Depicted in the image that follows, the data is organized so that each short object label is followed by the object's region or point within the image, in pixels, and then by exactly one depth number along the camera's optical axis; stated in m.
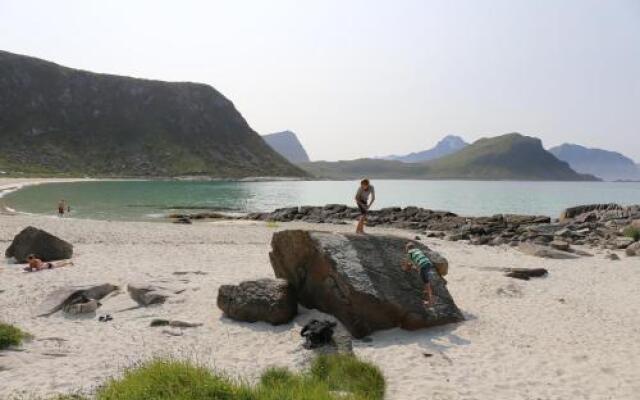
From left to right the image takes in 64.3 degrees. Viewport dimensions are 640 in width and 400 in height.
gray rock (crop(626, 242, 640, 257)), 29.22
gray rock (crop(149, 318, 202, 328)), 14.75
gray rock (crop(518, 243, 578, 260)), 28.14
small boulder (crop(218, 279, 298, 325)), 15.04
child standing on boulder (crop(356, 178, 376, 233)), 19.09
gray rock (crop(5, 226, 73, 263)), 22.93
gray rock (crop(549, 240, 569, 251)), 30.30
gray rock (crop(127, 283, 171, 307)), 16.78
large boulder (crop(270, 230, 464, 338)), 14.30
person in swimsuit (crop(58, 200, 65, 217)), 48.66
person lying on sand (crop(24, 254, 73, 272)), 21.12
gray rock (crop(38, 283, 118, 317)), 15.74
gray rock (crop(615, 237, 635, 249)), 32.47
